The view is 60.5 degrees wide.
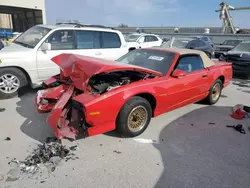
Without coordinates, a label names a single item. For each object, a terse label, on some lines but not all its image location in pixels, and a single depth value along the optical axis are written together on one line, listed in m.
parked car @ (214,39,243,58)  13.80
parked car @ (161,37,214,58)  11.95
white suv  5.14
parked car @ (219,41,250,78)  8.68
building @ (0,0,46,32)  20.56
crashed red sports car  3.17
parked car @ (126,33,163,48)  13.86
